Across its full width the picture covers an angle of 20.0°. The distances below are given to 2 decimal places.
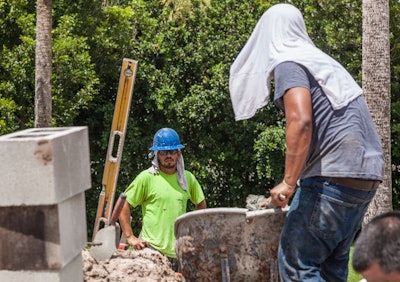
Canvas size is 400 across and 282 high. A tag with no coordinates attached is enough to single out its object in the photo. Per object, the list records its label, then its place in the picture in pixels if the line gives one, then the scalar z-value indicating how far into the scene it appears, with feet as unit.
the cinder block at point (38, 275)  16.17
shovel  28.10
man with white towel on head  18.99
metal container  22.07
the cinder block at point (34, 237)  16.04
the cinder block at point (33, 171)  15.77
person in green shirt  31.60
